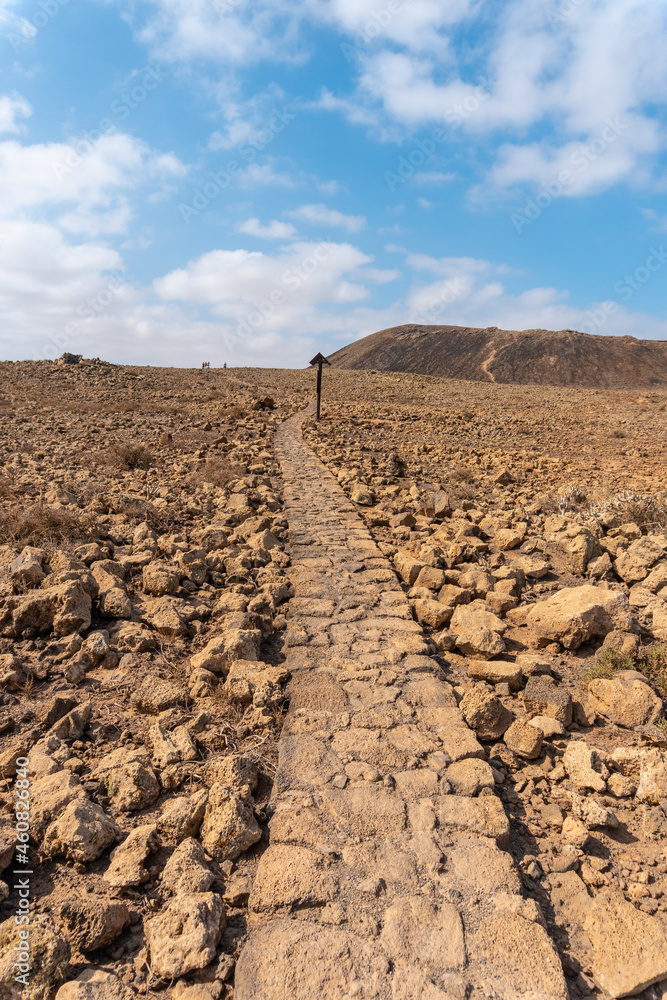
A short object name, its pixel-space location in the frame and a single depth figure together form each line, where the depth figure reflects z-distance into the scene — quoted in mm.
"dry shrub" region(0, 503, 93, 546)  5664
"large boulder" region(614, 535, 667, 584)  4910
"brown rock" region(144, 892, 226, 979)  1887
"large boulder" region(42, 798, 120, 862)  2285
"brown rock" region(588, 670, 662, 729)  3248
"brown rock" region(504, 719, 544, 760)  3109
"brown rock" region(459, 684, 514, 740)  3307
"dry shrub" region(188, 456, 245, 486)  9266
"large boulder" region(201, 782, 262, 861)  2408
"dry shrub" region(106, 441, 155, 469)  10586
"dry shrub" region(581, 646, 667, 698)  3623
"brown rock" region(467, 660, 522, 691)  3758
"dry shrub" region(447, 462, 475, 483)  10008
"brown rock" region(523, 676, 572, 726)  3332
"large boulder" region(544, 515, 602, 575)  5469
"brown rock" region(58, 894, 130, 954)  1955
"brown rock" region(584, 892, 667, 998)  1882
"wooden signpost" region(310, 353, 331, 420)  19656
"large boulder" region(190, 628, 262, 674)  3770
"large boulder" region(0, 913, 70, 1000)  1768
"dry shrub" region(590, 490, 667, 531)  6263
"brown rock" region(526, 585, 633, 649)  4039
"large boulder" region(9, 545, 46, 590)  4488
